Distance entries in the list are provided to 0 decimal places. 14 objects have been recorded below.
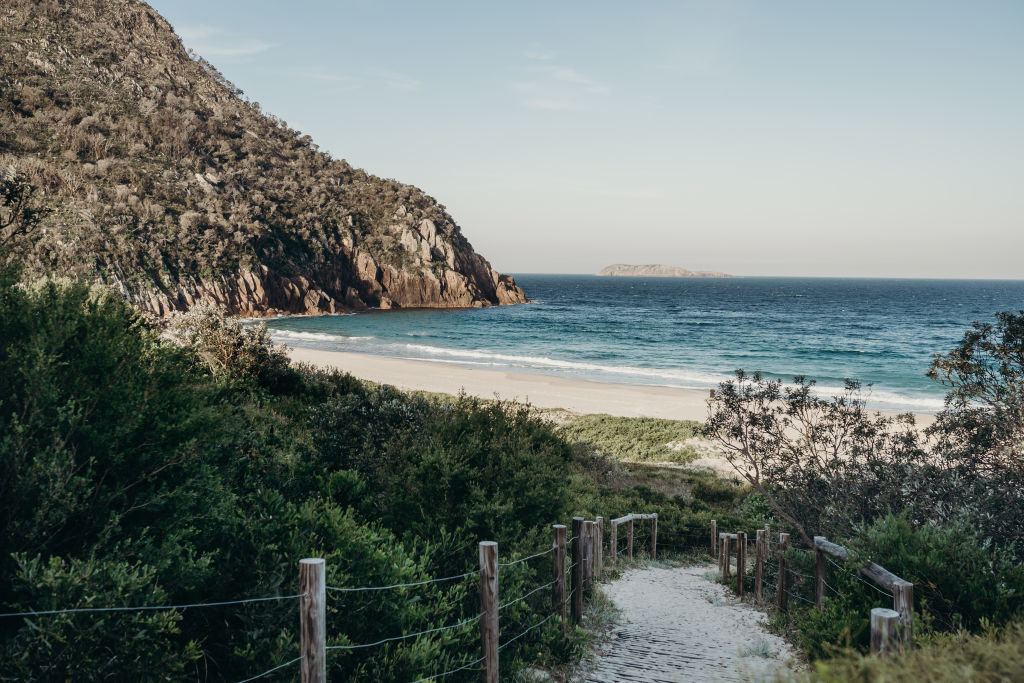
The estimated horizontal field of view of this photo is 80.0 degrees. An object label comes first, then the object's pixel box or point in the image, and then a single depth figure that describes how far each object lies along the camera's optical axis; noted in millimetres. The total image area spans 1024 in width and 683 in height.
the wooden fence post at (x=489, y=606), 5266
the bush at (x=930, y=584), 5457
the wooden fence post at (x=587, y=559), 7484
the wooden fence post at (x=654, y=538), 13422
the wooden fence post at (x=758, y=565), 9592
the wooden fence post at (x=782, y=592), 8508
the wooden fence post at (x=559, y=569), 6828
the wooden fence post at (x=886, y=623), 4090
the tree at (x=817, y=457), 9289
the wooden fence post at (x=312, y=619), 3760
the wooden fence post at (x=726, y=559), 10984
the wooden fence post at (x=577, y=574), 7355
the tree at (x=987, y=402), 8523
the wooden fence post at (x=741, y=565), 10008
